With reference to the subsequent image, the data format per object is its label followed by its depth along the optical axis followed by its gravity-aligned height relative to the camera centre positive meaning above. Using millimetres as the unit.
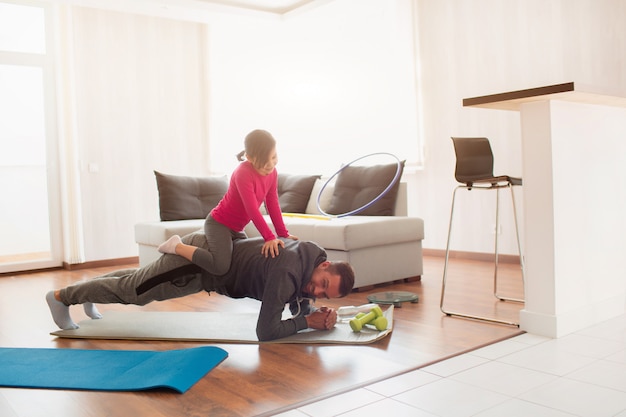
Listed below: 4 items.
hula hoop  4488 -39
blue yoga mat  2398 -730
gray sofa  4266 -326
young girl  3004 -82
